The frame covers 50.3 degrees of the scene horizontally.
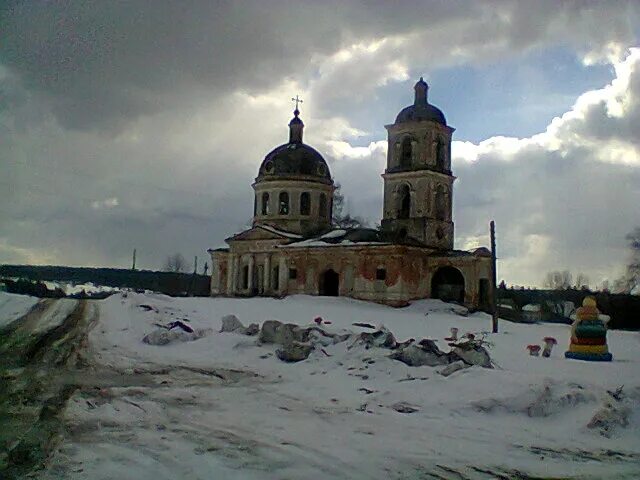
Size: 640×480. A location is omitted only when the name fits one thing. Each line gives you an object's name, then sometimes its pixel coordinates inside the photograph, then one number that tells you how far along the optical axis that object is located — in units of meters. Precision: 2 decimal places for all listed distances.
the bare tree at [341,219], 63.66
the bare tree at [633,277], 44.81
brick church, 38.44
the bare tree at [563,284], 64.40
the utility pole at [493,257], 28.36
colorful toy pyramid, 15.83
